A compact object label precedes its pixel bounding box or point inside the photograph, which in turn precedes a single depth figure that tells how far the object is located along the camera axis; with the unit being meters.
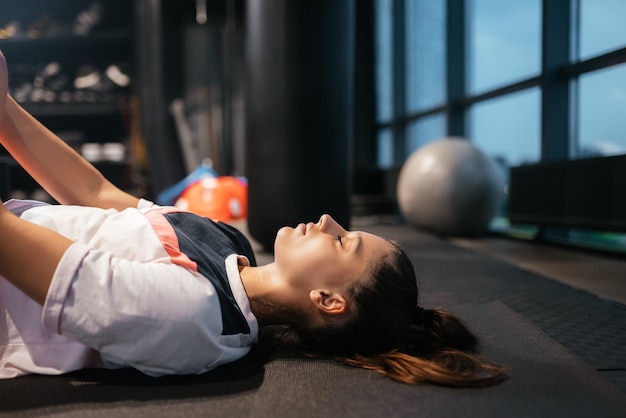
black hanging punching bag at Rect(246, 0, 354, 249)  2.31
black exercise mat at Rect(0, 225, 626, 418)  0.85
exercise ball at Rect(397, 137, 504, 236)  3.16
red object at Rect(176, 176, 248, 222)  3.70
